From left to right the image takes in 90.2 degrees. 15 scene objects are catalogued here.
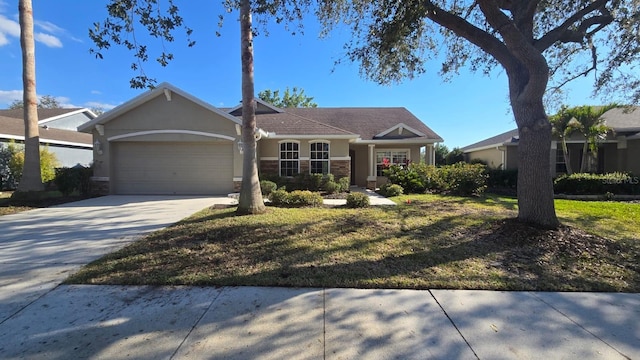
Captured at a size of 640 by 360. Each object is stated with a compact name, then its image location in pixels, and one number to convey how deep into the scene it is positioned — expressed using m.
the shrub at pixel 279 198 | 10.45
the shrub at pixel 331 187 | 14.01
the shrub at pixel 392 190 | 13.45
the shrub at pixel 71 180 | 12.84
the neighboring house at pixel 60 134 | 17.89
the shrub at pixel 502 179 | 16.45
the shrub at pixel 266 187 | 13.01
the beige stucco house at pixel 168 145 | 13.49
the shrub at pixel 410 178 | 14.75
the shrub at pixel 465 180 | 13.82
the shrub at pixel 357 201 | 10.20
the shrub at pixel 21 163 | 15.47
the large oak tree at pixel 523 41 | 6.03
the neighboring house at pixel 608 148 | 17.31
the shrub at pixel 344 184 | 14.61
